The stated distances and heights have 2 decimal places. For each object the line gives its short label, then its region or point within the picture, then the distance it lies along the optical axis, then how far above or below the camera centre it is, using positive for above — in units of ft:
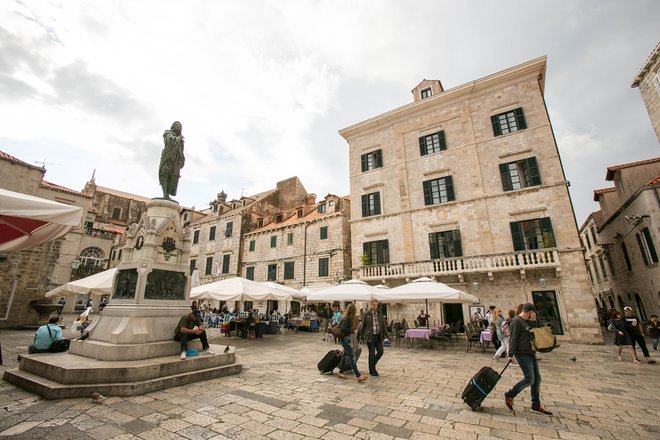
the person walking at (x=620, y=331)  28.02 -3.06
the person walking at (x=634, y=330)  27.25 -2.90
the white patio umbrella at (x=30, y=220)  10.31 +3.49
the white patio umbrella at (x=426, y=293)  32.89 +0.96
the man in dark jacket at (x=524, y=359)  14.08 -2.76
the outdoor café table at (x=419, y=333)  34.60 -3.59
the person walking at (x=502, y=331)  28.04 -2.94
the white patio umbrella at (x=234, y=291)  37.22 +1.76
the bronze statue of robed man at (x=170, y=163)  25.40 +12.16
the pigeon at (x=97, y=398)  14.34 -4.30
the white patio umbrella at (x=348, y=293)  37.50 +1.33
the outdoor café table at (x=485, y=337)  32.50 -3.87
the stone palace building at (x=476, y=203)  45.93 +17.77
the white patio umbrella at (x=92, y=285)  35.40 +2.59
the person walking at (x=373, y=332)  21.16 -2.05
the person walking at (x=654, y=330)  34.17 -3.57
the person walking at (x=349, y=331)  20.46 -1.89
